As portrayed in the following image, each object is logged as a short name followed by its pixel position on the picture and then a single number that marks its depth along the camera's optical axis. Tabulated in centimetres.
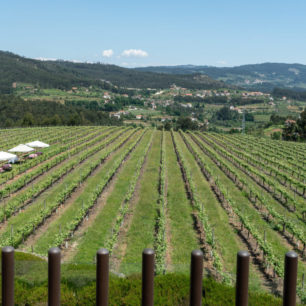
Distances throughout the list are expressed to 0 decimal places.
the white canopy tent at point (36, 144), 3733
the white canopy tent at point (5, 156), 3010
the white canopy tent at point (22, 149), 3470
